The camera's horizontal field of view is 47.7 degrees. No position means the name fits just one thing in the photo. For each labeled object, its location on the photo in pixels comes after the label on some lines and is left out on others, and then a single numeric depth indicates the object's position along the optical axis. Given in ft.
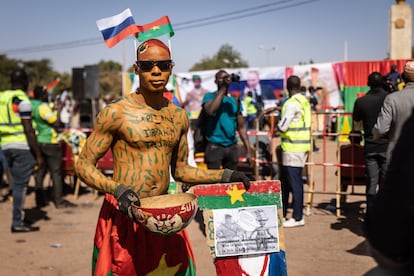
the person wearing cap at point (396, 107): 15.47
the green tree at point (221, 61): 205.26
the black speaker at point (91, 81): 54.85
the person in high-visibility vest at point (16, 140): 21.03
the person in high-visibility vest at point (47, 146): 24.68
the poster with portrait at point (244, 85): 57.11
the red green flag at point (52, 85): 31.99
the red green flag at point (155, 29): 13.65
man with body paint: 9.45
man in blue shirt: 20.84
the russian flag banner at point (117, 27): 13.58
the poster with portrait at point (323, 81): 54.75
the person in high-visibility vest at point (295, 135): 20.43
